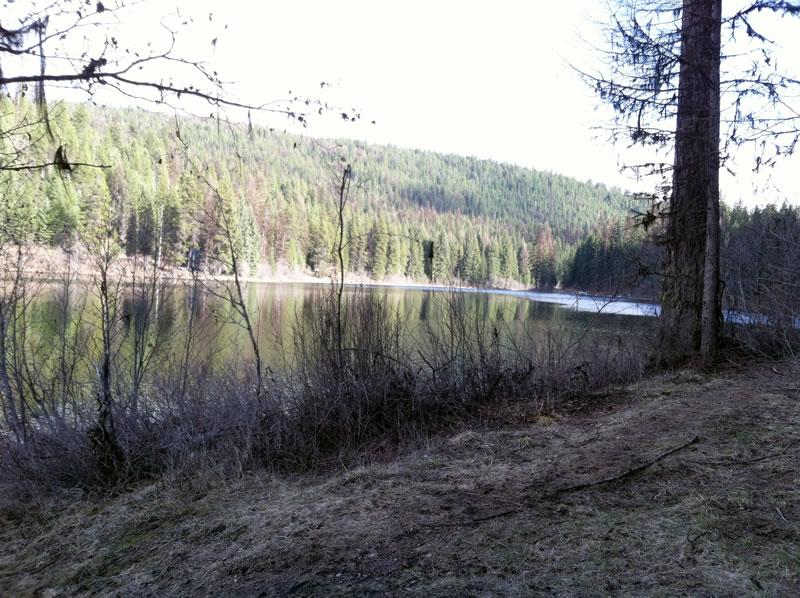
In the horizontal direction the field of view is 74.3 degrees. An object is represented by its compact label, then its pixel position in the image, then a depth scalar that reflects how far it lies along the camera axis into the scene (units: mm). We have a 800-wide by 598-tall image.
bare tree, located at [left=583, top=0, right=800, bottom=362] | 7230
